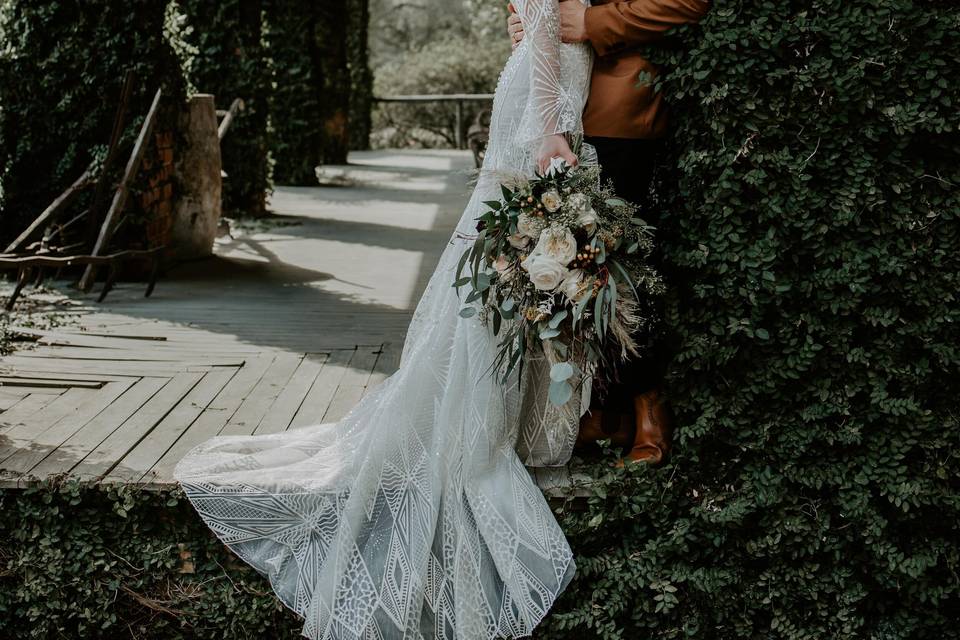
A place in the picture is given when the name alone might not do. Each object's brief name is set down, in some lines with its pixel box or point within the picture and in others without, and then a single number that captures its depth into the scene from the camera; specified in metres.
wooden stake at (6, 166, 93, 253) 5.14
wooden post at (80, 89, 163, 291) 5.37
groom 2.48
